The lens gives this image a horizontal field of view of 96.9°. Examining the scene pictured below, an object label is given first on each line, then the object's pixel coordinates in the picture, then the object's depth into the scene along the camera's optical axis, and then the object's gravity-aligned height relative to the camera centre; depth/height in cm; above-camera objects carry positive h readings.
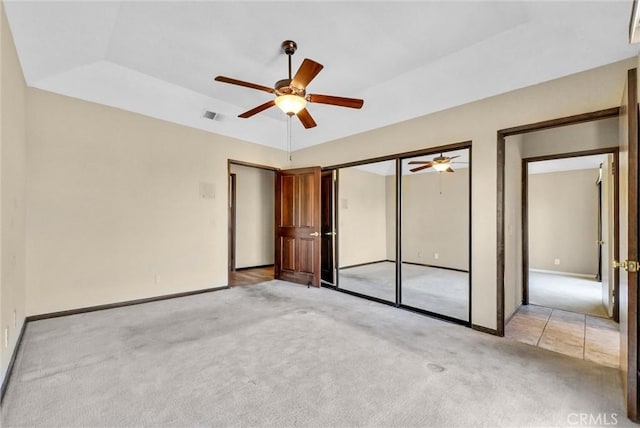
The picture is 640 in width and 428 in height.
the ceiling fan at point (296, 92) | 244 +114
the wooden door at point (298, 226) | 502 -25
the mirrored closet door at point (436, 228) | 547 -37
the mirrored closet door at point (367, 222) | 652 -24
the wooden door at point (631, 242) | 168 -19
